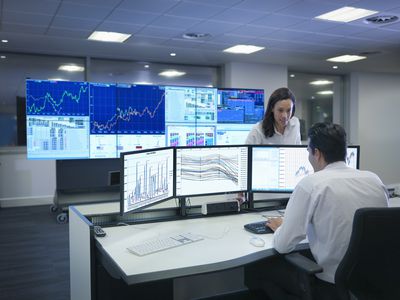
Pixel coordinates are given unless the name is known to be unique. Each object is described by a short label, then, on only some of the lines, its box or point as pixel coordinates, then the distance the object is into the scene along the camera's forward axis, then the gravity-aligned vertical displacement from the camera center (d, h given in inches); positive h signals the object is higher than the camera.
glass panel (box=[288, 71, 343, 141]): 335.6 +30.0
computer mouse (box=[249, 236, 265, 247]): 73.2 -20.5
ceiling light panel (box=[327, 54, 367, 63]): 272.8 +51.2
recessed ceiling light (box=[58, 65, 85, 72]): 260.5 +42.3
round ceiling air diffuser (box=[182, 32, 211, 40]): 207.9 +51.2
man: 64.2 -11.8
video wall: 181.2 +7.1
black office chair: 57.6 -19.6
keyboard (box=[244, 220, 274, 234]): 81.7 -20.1
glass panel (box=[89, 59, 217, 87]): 270.2 +42.0
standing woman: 109.9 +2.1
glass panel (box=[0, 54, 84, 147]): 249.3 +31.8
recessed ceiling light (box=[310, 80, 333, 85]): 343.3 +42.8
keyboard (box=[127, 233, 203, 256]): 68.8 -20.4
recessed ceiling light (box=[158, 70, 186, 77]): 290.2 +43.1
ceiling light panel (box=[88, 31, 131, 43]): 207.5 +51.3
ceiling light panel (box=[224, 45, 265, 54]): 241.2 +51.3
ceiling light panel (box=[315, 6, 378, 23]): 168.9 +51.2
